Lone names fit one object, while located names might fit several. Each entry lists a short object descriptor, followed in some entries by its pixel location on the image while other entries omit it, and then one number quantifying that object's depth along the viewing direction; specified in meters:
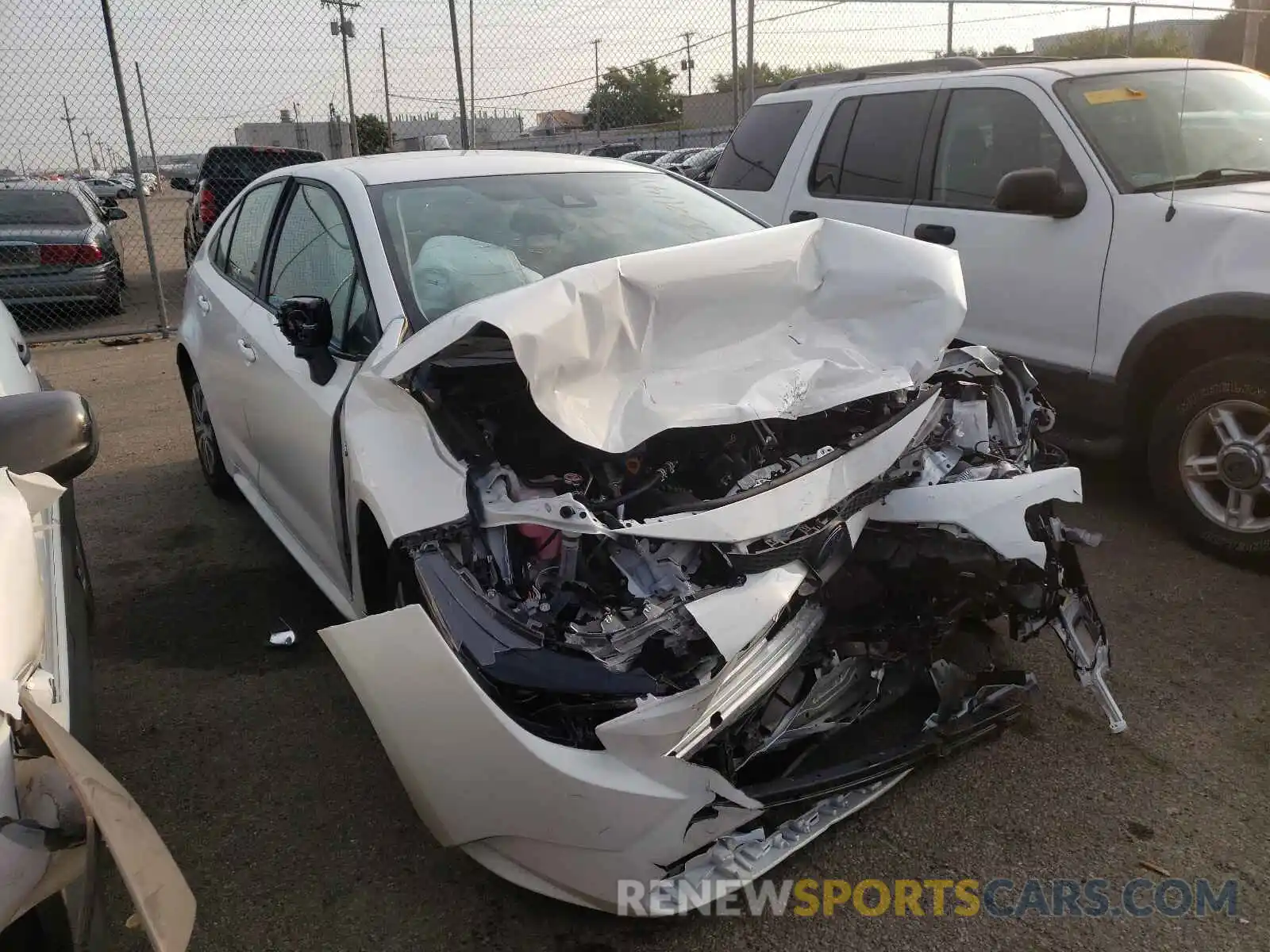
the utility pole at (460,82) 9.27
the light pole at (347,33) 9.67
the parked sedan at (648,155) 22.40
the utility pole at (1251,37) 8.37
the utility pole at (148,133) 8.95
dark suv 10.60
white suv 3.80
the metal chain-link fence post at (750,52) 9.70
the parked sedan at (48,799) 1.42
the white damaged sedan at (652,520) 2.06
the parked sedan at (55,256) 9.57
